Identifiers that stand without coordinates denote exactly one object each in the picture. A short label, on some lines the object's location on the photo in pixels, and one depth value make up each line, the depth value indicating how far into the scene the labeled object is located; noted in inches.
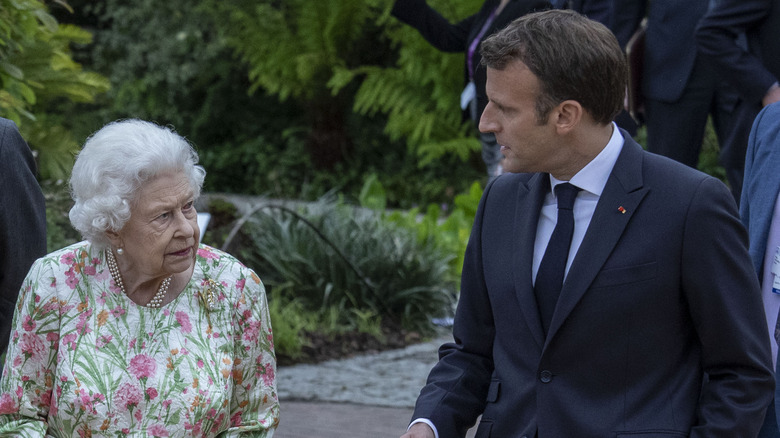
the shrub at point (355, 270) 542.6
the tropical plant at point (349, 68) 812.0
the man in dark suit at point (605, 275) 168.4
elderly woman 201.5
